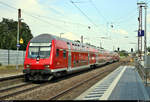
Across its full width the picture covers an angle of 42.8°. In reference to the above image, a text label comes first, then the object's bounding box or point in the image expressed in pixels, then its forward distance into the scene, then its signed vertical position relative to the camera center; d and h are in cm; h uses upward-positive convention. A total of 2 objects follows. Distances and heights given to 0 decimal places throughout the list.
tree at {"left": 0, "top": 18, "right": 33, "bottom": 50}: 3939 +411
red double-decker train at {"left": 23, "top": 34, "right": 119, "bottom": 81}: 1347 -31
